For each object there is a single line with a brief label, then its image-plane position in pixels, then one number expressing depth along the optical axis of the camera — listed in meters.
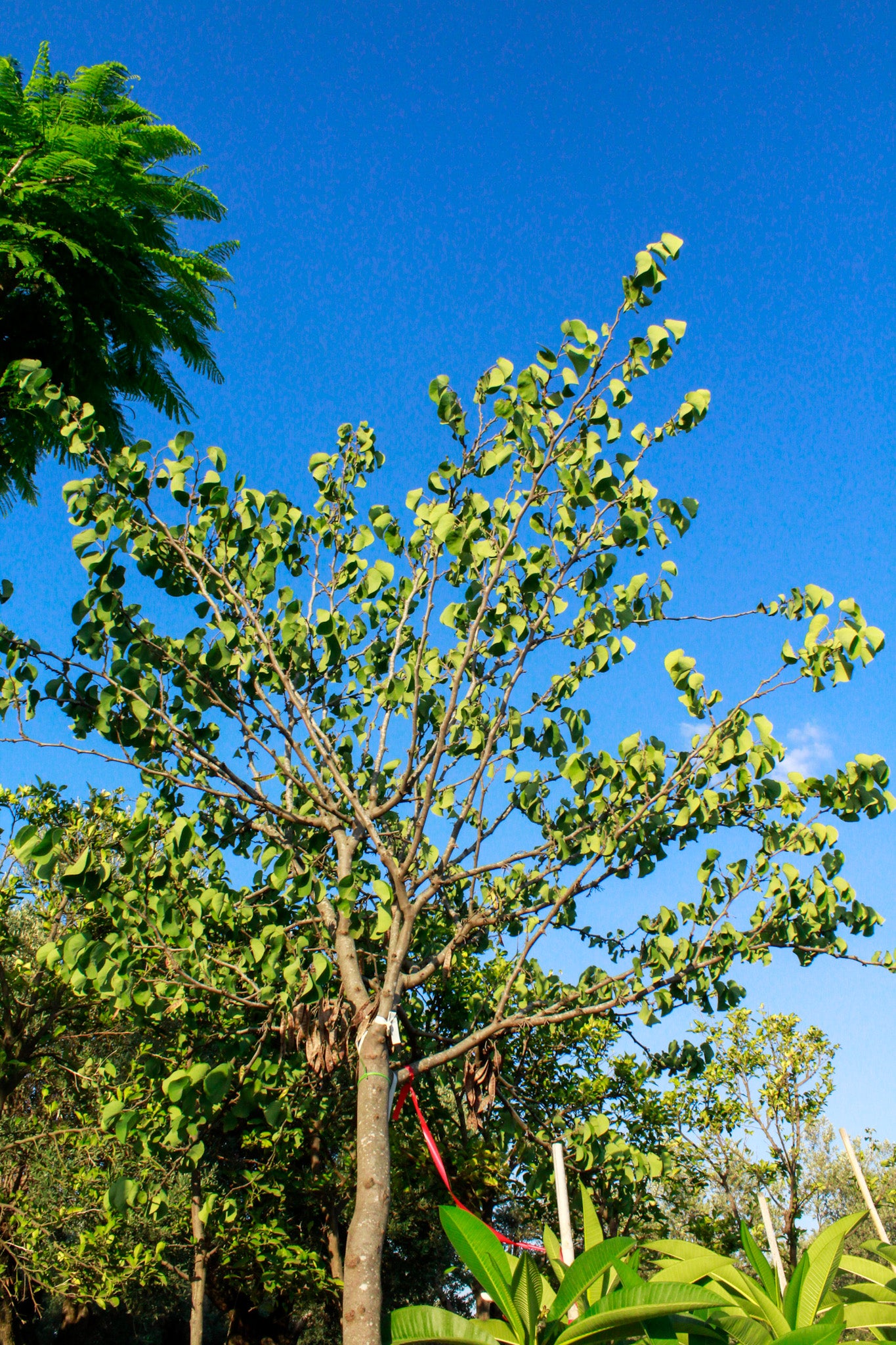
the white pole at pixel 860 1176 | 8.93
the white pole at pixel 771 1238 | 8.55
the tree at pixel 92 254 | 7.83
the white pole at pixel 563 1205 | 5.26
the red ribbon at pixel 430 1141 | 5.56
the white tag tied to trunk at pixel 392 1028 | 5.34
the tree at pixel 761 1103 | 24.22
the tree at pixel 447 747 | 5.38
